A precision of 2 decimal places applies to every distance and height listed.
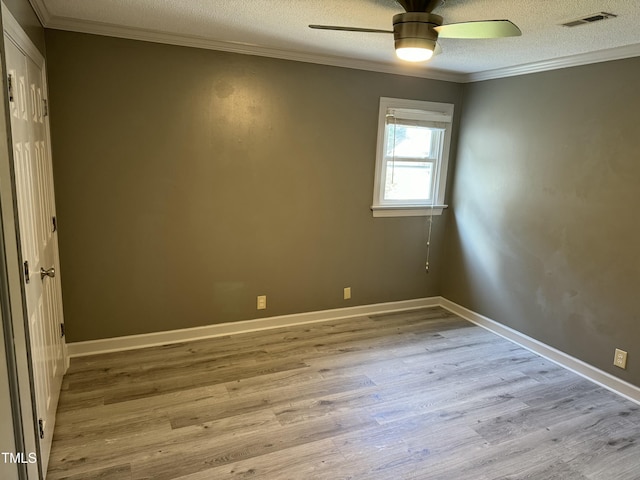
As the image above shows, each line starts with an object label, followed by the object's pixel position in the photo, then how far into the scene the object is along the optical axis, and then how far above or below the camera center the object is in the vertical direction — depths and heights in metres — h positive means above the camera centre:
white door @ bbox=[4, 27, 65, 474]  1.85 -0.38
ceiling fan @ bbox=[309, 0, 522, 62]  2.12 +0.68
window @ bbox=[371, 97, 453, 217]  4.11 +0.11
